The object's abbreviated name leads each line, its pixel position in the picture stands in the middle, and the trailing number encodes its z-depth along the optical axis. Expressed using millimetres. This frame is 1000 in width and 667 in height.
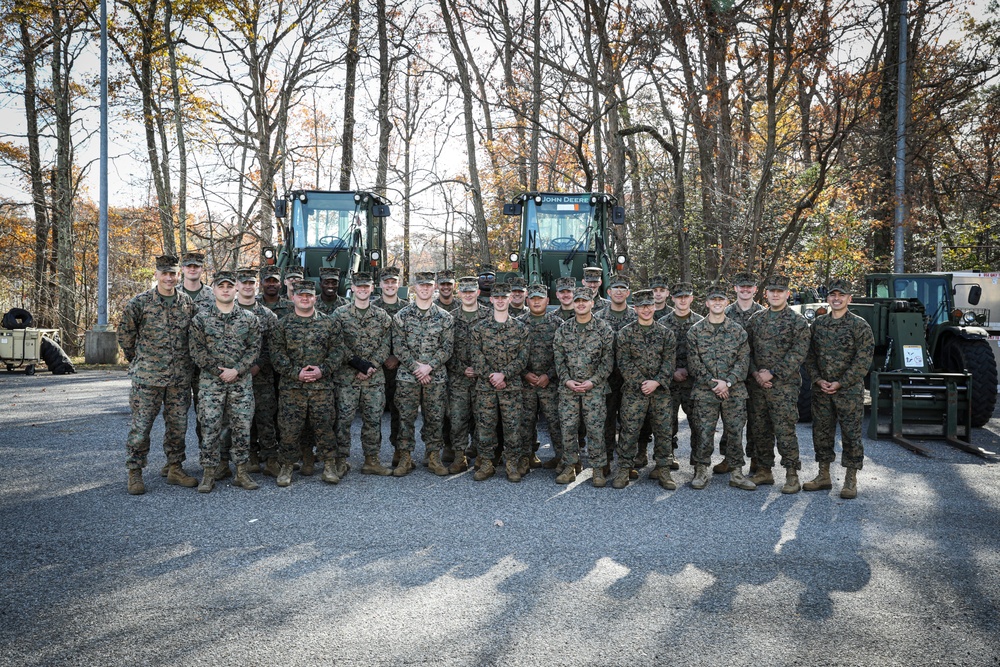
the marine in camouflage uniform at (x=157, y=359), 5680
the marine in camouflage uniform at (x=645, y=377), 6074
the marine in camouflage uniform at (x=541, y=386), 6371
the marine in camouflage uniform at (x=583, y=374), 6098
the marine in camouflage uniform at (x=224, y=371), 5730
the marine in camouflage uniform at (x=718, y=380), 5984
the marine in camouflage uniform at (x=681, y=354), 6301
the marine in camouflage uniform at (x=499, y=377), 6285
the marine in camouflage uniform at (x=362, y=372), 6281
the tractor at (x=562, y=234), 10867
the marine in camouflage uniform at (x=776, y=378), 5906
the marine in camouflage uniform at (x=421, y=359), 6418
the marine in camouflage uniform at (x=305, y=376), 6043
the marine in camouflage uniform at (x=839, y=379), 5797
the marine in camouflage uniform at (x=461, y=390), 6496
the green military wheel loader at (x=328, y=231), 10875
